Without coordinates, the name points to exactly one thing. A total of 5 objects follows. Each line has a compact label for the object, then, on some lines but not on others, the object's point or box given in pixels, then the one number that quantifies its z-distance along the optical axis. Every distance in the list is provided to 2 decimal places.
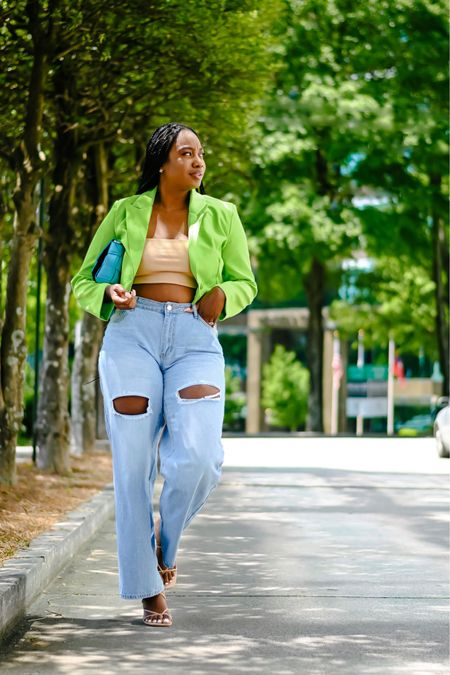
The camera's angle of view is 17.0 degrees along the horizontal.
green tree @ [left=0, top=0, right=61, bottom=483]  13.38
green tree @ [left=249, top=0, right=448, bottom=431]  32.44
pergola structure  75.38
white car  24.00
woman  6.21
